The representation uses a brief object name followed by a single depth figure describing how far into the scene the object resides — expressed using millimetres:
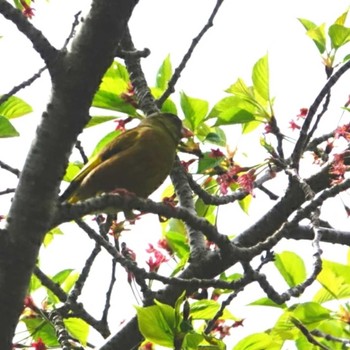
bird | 7457
